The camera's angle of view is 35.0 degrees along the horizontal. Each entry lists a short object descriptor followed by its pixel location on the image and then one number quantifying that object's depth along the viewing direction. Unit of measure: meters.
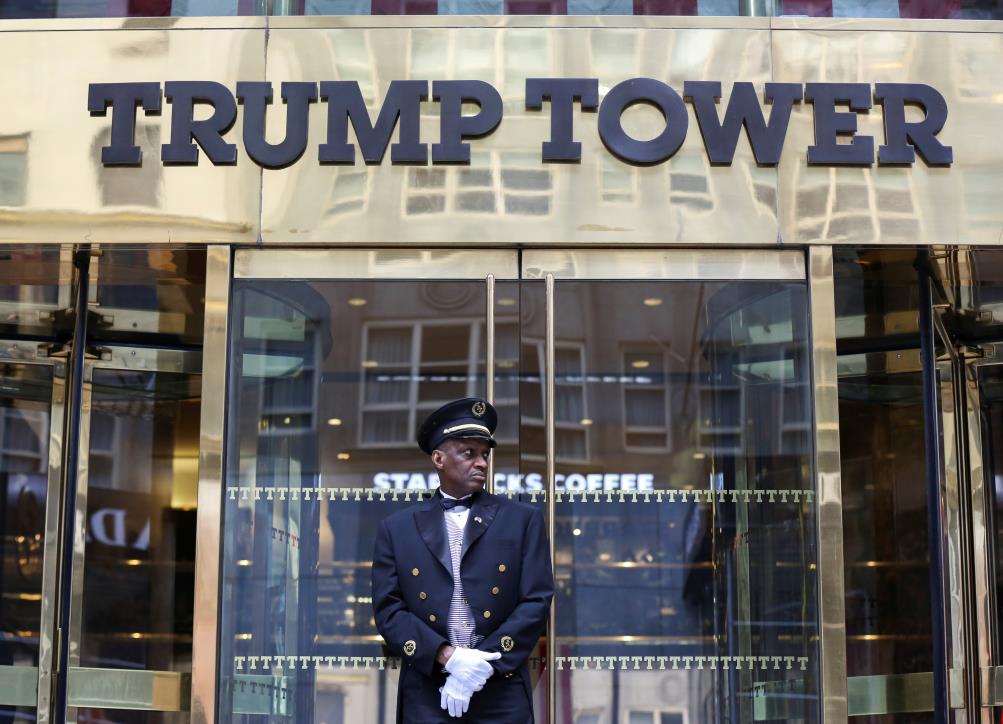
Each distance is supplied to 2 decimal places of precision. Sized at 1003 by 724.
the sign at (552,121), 7.30
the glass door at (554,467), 7.25
